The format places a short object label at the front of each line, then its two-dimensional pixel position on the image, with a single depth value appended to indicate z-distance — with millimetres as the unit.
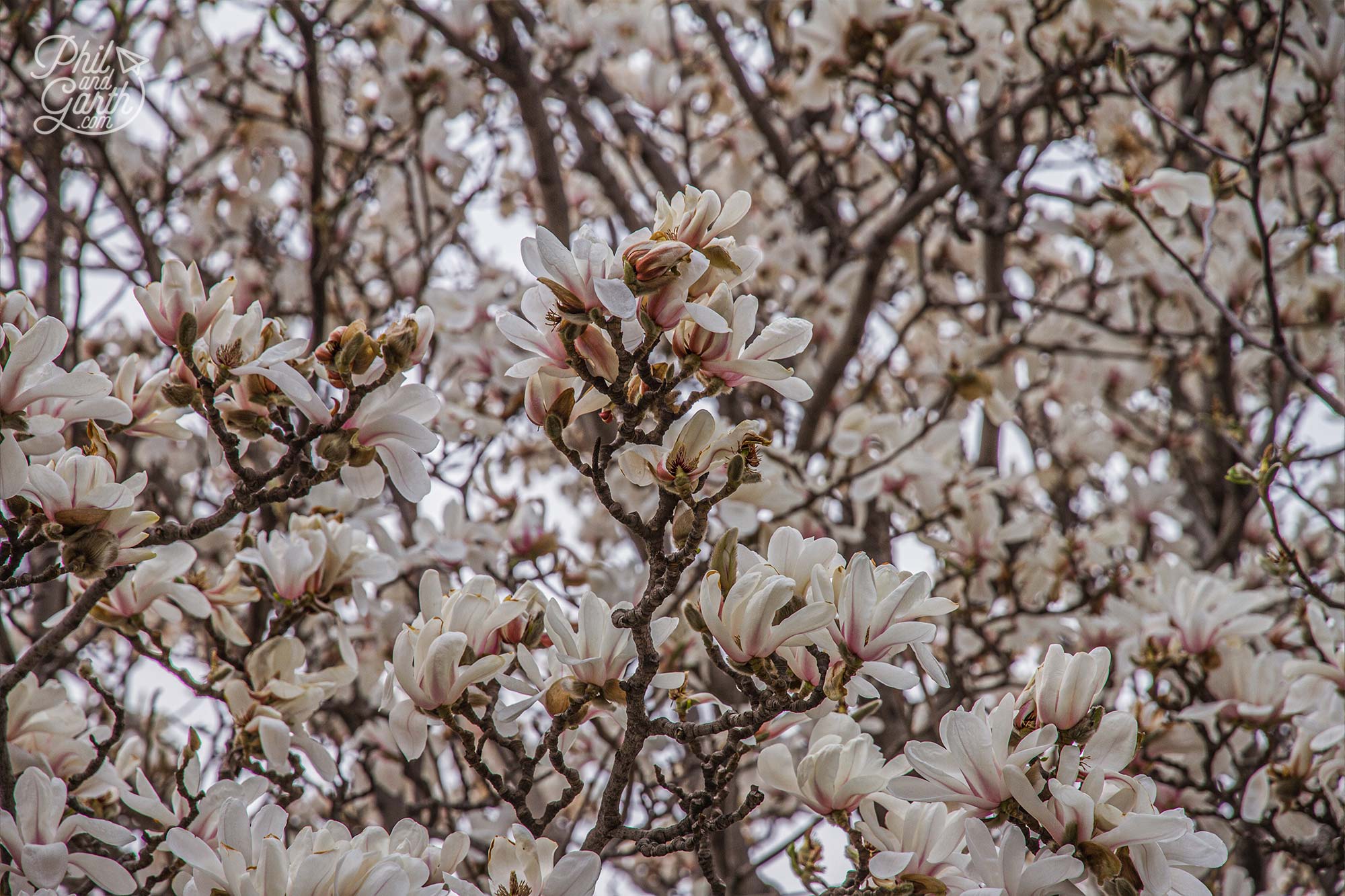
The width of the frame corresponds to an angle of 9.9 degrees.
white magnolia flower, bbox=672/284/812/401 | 5646
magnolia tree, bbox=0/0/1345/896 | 5652
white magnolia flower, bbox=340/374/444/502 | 5746
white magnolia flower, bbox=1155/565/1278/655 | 6230
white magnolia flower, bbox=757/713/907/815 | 5698
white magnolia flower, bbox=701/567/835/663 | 5624
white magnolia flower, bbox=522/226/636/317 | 5597
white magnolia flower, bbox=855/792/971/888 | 5650
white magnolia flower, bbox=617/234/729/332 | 5593
